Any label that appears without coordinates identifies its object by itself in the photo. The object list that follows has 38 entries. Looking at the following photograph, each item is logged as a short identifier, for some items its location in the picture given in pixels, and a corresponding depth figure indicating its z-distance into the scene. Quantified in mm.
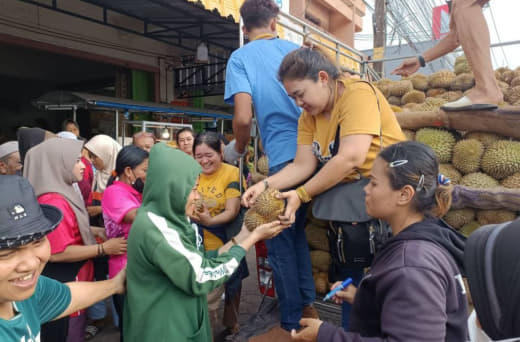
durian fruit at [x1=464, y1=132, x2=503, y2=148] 2748
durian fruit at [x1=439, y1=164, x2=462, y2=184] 2781
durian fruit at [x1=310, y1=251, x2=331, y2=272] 2996
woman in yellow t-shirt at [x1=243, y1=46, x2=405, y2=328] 1978
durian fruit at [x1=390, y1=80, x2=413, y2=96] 4371
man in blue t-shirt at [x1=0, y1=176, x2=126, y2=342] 1205
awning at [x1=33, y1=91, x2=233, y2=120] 8992
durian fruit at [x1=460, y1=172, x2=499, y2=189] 2627
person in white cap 3568
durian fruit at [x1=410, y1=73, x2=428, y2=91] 4461
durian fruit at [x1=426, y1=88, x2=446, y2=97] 4200
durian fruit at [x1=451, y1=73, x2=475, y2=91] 3933
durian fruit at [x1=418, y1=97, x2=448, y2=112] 3465
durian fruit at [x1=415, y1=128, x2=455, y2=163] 2846
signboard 10970
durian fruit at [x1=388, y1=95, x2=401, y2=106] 4355
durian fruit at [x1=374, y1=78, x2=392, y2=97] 4539
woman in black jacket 1161
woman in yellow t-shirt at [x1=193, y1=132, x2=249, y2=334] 3104
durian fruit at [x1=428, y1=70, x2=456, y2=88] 4198
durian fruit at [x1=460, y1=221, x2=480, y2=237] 2580
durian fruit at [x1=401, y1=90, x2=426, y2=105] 4086
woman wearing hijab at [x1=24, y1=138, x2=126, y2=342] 2297
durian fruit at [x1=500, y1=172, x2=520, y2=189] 2588
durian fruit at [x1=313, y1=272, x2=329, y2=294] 2965
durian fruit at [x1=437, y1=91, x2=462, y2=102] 3822
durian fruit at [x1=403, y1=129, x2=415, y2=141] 3136
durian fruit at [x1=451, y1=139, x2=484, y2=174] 2705
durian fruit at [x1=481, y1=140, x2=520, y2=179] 2574
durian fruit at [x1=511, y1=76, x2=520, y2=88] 3698
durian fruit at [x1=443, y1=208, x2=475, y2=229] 2586
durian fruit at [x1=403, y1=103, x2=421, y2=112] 3441
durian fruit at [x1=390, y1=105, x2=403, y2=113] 3256
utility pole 9211
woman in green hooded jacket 1741
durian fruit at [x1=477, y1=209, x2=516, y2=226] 2449
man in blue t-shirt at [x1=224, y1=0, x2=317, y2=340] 2572
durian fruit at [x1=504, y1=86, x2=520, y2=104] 3490
